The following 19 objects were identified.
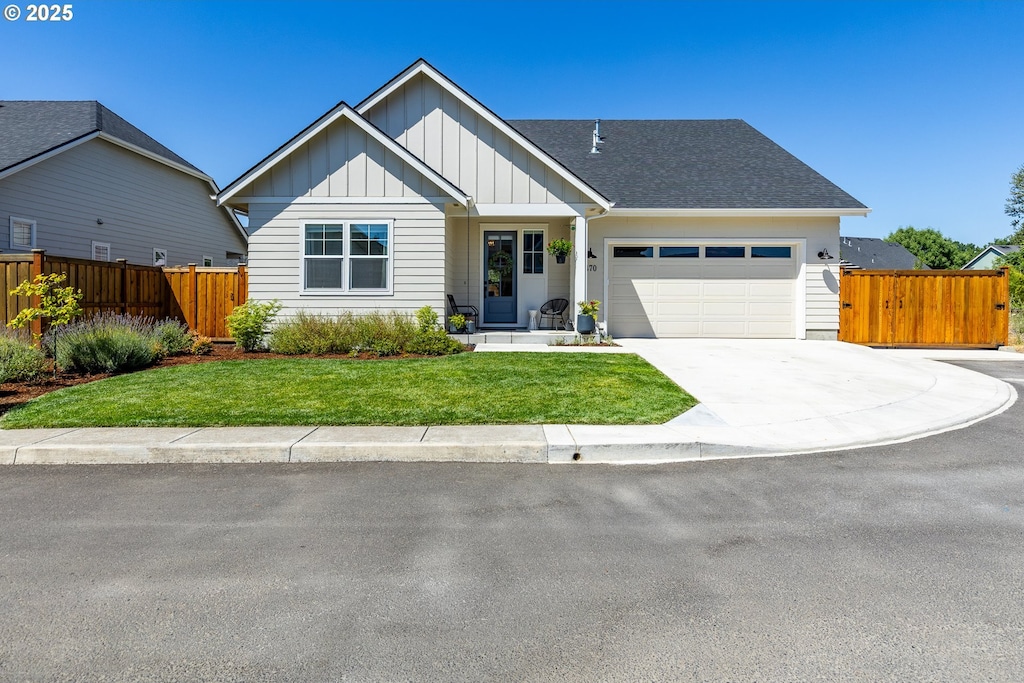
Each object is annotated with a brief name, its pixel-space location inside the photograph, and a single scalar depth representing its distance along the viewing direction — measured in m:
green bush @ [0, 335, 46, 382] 8.80
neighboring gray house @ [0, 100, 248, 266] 15.34
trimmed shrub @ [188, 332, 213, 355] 11.91
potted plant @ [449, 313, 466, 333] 13.57
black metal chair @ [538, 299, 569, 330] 15.20
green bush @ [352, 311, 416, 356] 11.77
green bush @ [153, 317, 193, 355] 11.56
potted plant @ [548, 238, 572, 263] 14.29
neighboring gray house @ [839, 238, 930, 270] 44.44
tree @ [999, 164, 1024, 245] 42.34
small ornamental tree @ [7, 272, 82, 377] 10.05
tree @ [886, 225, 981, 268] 62.88
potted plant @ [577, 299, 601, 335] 13.77
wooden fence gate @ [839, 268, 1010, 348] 14.59
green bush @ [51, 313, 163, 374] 9.70
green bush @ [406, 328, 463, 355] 11.77
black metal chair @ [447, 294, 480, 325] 15.22
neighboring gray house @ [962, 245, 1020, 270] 44.47
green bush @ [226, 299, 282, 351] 12.27
